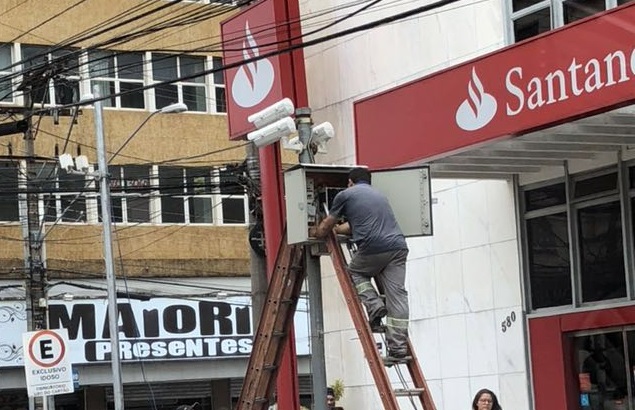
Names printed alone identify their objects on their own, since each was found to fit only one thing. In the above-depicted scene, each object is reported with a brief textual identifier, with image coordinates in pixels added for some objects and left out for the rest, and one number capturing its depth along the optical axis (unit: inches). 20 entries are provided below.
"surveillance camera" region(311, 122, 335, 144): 458.9
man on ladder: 421.1
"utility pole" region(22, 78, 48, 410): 1091.9
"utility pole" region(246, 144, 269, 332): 808.3
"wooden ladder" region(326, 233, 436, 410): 396.8
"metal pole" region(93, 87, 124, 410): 1060.5
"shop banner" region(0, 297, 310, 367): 1253.7
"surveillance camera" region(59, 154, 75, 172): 1059.9
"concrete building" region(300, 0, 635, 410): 480.4
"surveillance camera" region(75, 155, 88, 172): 1093.1
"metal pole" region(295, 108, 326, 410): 417.7
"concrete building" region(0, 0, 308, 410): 1279.5
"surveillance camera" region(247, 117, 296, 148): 450.0
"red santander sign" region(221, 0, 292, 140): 740.0
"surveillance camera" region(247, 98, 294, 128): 458.9
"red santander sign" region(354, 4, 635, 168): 450.0
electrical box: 431.2
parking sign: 794.2
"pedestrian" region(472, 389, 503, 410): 466.3
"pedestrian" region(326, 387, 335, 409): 608.4
